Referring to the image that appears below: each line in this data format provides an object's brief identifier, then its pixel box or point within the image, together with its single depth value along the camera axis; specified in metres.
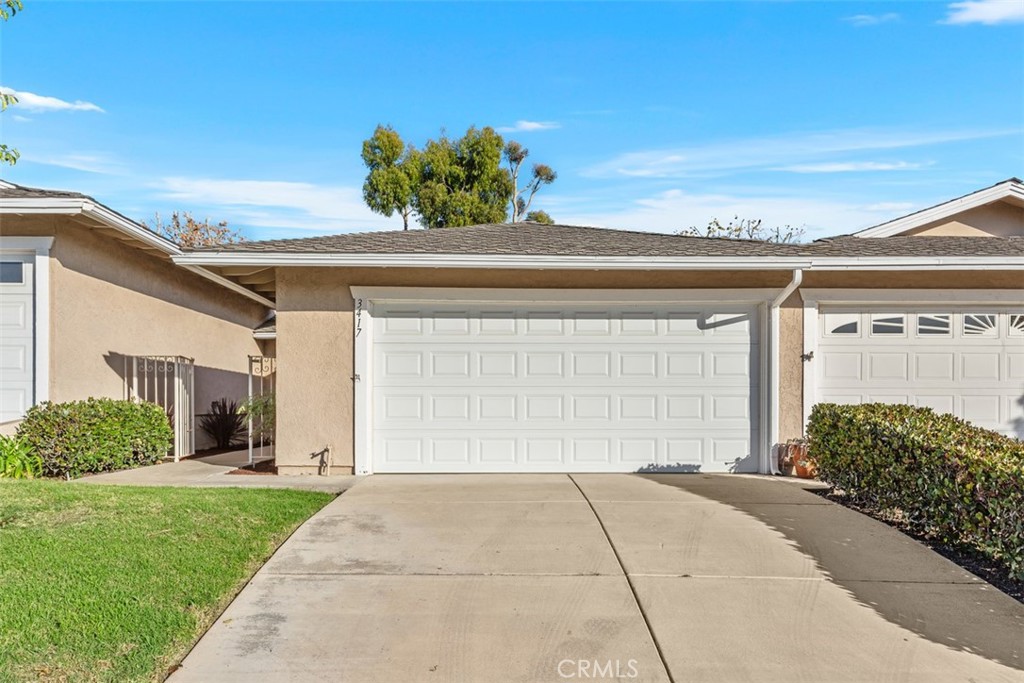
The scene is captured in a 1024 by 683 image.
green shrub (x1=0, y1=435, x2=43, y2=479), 8.36
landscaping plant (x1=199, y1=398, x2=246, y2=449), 12.91
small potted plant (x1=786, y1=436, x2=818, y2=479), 8.88
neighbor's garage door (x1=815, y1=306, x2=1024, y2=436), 9.35
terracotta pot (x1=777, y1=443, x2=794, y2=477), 9.06
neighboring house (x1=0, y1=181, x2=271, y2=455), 9.19
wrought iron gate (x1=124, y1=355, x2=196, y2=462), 10.98
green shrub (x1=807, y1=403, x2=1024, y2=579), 4.82
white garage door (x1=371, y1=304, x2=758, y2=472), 8.99
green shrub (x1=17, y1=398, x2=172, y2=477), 8.59
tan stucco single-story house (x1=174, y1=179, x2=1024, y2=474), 8.85
